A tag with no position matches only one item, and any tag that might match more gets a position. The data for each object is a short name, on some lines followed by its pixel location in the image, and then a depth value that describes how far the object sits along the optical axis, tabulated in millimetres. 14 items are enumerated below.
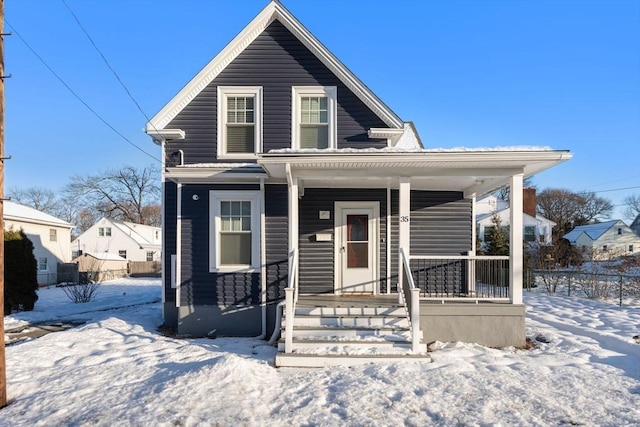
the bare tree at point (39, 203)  53219
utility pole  4805
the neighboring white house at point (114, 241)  35219
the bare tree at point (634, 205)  63656
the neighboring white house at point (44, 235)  20156
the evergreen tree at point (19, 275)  11828
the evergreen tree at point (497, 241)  16555
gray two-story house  6898
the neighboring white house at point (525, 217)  29234
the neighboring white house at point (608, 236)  39969
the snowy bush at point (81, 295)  14289
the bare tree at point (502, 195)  39497
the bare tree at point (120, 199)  45500
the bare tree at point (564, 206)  47300
